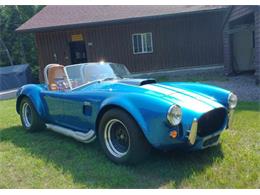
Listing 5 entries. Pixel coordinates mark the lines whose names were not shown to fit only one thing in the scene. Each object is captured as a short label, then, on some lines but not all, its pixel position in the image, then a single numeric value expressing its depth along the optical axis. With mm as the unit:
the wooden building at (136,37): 12250
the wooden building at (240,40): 8553
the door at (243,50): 10570
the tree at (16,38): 21993
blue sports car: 2568
